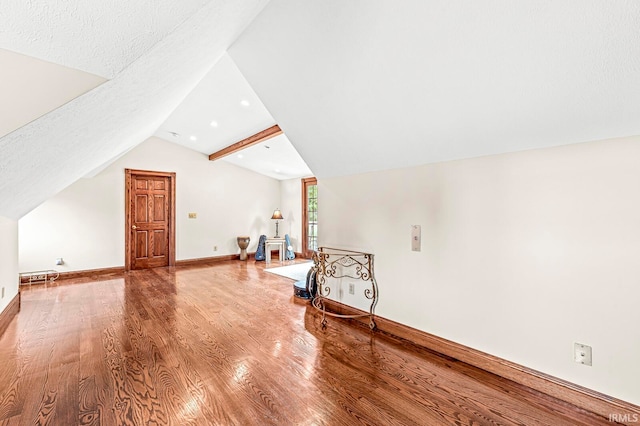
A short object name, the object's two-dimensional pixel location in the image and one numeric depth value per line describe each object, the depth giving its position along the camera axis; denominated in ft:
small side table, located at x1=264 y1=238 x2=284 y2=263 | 22.08
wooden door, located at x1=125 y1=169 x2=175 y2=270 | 19.35
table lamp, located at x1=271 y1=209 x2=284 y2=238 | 24.90
